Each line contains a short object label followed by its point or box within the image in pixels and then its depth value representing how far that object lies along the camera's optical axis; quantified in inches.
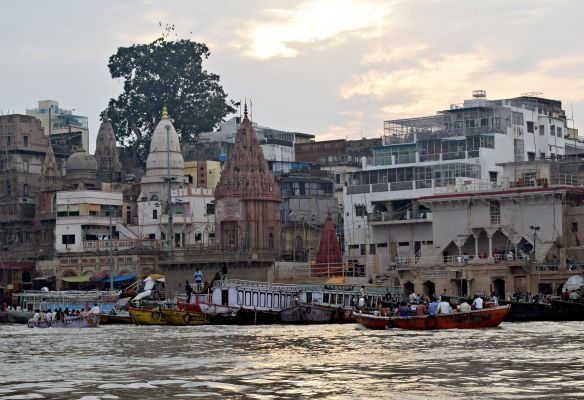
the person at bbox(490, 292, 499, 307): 2285.6
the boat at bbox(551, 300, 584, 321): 2559.1
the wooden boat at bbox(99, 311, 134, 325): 2920.8
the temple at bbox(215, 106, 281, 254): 3762.3
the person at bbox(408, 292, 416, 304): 2655.3
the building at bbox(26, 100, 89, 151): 5130.4
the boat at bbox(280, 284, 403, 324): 2704.2
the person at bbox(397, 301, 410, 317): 2234.3
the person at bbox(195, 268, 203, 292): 3006.9
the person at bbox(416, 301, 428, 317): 2200.4
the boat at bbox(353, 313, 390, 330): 2220.7
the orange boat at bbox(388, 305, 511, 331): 2176.4
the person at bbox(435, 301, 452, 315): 2174.0
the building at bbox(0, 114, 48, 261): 4256.9
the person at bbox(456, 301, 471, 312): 2194.9
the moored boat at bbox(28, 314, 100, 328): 2696.9
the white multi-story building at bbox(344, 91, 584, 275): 3545.8
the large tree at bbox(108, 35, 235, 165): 5019.7
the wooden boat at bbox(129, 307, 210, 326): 2746.1
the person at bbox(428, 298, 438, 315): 2195.1
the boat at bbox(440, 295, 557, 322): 2603.3
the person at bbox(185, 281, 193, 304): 2832.2
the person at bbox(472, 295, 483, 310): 2220.5
